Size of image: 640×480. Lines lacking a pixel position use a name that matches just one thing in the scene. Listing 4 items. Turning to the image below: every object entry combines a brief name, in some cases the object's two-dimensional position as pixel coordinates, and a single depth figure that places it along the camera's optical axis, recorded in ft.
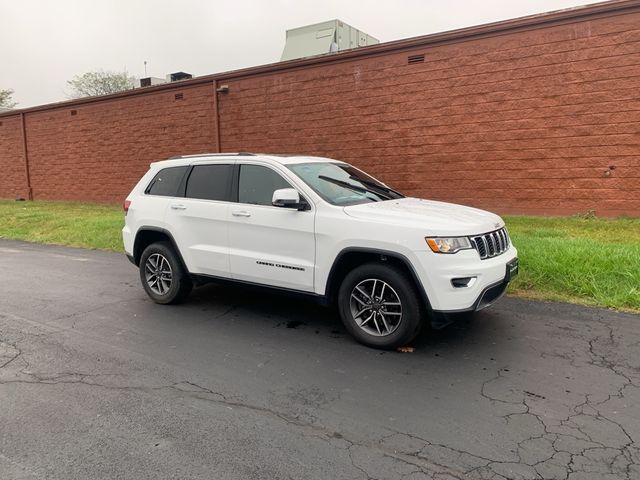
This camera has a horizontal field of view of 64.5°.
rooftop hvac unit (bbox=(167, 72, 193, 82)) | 65.92
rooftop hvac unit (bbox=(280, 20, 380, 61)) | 57.57
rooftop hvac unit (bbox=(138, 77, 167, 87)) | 72.28
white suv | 14.35
